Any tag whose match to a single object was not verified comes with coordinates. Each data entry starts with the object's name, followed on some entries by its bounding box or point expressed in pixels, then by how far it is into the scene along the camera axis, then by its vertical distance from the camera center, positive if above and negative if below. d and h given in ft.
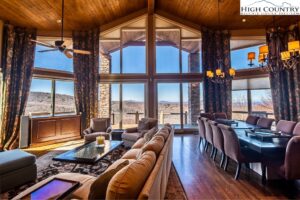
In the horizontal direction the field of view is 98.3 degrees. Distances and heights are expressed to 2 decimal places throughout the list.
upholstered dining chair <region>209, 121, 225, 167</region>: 8.80 -2.34
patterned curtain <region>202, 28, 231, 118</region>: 17.40 +5.45
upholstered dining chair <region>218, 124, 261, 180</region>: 7.41 -2.85
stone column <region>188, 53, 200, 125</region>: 18.54 +1.46
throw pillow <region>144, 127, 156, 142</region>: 8.26 -1.98
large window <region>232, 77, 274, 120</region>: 16.93 +0.78
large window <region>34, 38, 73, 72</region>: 15.32 +5.59
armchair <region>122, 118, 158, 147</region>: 11.77 -2.57
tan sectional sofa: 3.02 -1.98
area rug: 6.53 -4.27
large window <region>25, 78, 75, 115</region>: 14.96 +0.97
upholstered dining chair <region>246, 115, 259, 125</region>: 12.37 -1.58
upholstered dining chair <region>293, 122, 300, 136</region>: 8.47 -1.78
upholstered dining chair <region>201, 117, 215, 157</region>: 10.38 -2.33
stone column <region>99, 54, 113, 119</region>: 18.00 +1.11
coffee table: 7.15 -2.95
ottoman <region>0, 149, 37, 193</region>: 6.46 -3.33
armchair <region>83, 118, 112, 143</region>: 13.21 -2.34
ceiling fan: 9.32 +4.34
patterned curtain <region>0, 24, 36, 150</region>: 13.38 +2.72
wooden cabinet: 13.62 -2.66
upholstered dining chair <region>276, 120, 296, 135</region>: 9.20 -1.71
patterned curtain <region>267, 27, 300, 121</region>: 15.24 +2.04
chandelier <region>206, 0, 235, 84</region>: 12.39 +3.09
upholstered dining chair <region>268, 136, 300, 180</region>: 5.85 -2.64
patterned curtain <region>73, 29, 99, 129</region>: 16.68 +3.52
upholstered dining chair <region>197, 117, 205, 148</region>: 12.05 -2.30
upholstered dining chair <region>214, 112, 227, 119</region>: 14.96 -1.40
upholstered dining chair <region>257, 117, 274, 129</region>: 10.56 -1.62
